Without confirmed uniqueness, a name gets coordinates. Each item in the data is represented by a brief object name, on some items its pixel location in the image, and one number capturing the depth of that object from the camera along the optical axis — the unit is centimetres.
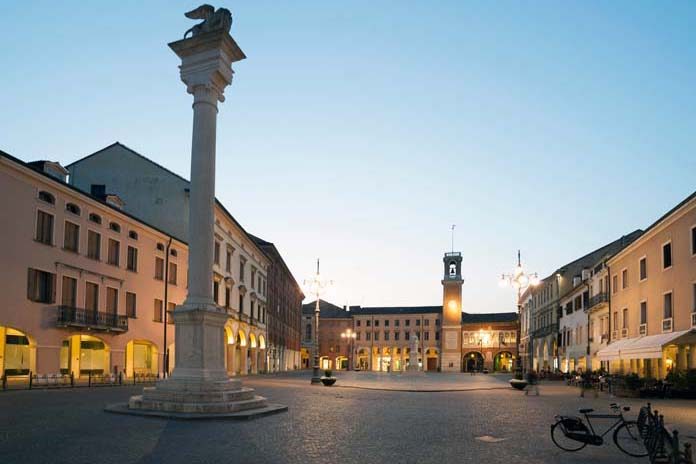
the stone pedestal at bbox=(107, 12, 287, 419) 1772
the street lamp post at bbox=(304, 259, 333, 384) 4150
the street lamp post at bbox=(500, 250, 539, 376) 3781
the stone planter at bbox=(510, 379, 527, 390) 3809
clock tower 10850
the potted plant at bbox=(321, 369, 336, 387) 3899
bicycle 1162
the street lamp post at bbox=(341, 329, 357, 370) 12462
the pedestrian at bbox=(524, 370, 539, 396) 3400
